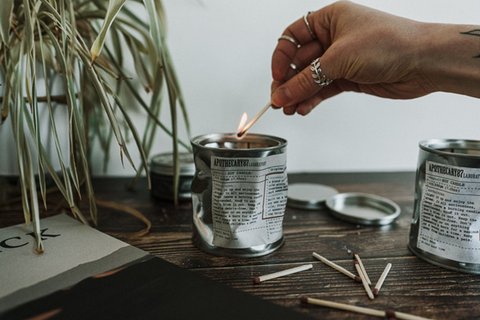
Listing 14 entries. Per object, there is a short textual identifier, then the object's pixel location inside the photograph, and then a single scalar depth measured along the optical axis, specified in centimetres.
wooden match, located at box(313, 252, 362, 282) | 44
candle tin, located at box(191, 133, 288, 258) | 48
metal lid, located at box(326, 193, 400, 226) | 64
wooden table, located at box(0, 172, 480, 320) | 41
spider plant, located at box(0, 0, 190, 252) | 45
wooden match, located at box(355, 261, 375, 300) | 41
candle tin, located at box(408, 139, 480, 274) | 44
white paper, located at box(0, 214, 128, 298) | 41
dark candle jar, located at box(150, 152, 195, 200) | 74
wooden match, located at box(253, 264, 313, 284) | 44
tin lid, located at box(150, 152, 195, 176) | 74
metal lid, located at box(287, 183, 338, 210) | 73
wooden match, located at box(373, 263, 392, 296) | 42
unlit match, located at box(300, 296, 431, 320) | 37
